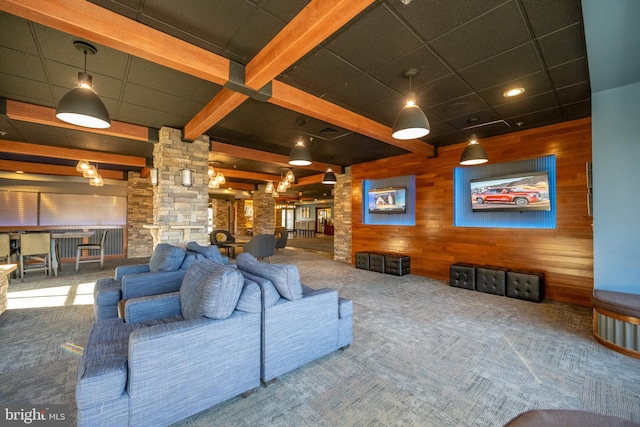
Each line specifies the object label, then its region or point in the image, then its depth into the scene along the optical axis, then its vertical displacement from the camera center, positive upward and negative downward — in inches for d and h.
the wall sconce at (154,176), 194.2 +28.4
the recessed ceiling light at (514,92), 132.9 +61.2
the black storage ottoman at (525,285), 169.0 -46.6
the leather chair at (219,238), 366.3 -31.9
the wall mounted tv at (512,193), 180.5 +14.7
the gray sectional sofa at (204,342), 60.3 -35.0
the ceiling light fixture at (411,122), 108.3 +37.3
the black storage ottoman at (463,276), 195.6 -46.4
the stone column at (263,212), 448.8 +4.3
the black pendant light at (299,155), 169.0 +37.3
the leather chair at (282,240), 375.2 -35.9
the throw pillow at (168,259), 129.5 -21.6
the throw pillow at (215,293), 74.7 -22.3
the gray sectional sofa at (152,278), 112.7 -28.9
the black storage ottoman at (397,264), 242.4 -46.4
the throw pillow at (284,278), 87.9 -21.2
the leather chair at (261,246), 305.6 -36.0
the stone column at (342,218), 323.0 -4.8
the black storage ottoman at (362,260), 269.7 -47.0
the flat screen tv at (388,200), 262.2 +13.8
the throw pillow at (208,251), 143.6 -20.0
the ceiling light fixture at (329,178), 273.6 +36.9
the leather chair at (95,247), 257.7 -30.4
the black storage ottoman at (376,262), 255.9 -46.7
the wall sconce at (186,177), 186.5 +26.5
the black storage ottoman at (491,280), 182.5 -46.3
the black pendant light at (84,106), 94.1 +39.1
